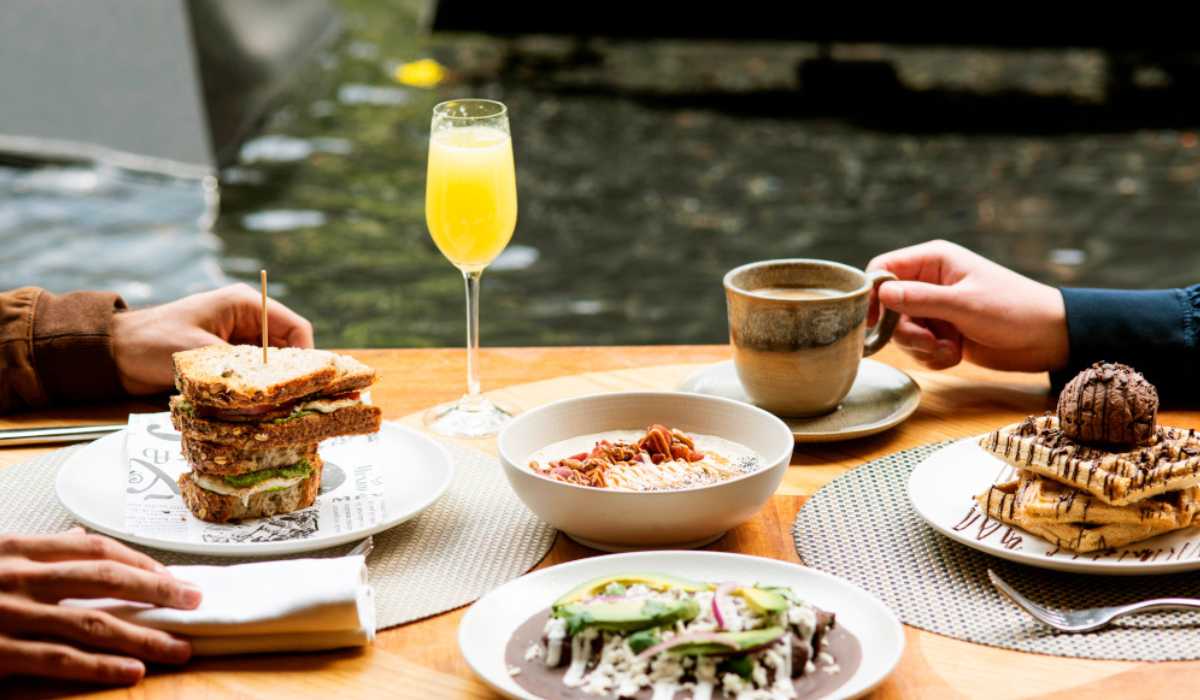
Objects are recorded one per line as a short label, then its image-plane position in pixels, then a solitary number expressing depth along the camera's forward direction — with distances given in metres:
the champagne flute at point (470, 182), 1.69
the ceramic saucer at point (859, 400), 1.53
